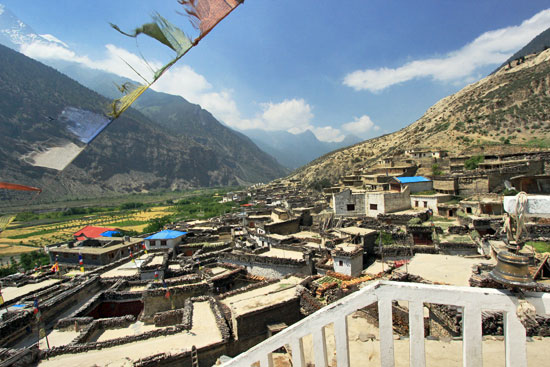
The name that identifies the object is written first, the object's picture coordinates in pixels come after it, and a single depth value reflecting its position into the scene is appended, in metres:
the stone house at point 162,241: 25.66
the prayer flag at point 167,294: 12.92
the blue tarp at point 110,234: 37.34
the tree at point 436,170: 38.42
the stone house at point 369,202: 27.48
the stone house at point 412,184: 29.57
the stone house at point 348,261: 15.41
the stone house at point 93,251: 25.16
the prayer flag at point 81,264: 22.63
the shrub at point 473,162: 35.18
